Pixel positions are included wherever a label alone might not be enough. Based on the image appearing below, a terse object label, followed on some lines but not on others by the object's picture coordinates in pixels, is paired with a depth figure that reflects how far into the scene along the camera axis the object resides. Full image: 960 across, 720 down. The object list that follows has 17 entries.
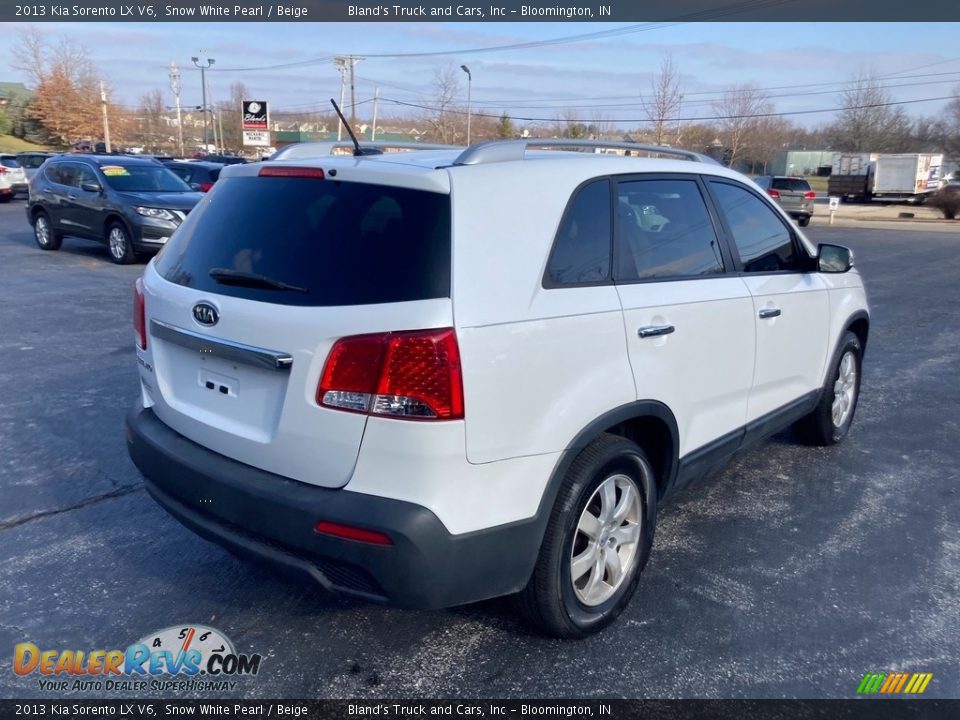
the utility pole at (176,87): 69.75
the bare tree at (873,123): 72.44
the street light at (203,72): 62.49
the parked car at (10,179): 26.28
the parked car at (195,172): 18.61
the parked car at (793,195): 28.00
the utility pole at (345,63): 49.47
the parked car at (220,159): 27.56
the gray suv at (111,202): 12.81
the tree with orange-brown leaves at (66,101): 59.41
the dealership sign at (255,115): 32.88
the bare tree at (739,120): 52.78
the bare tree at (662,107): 35.47
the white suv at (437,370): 2.51
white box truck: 43.34
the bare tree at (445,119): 52.16
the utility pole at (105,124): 54.12
